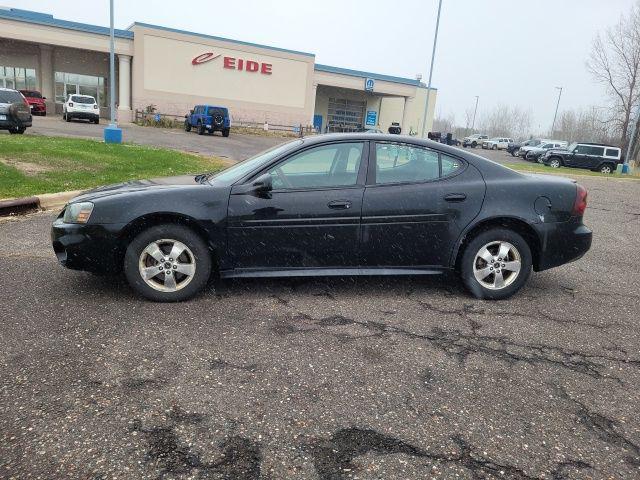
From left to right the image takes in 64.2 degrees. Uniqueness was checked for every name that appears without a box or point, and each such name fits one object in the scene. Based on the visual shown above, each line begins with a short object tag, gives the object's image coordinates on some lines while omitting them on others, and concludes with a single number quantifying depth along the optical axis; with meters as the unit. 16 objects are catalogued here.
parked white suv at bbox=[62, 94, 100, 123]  29.39
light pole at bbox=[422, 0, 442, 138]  27.91
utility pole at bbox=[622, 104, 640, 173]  30.05
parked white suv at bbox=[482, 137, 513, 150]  59.47
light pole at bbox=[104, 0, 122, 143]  17.20
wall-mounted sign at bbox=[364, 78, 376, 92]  46.59
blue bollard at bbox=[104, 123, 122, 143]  17.19
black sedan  4.35
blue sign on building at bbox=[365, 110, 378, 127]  52.68
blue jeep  30.44
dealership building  36.06
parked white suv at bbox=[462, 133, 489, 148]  61.41
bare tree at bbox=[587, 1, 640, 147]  36.66
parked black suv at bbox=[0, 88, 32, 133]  16.25
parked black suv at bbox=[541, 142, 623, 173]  29.86
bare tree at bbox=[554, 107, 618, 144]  88.06
